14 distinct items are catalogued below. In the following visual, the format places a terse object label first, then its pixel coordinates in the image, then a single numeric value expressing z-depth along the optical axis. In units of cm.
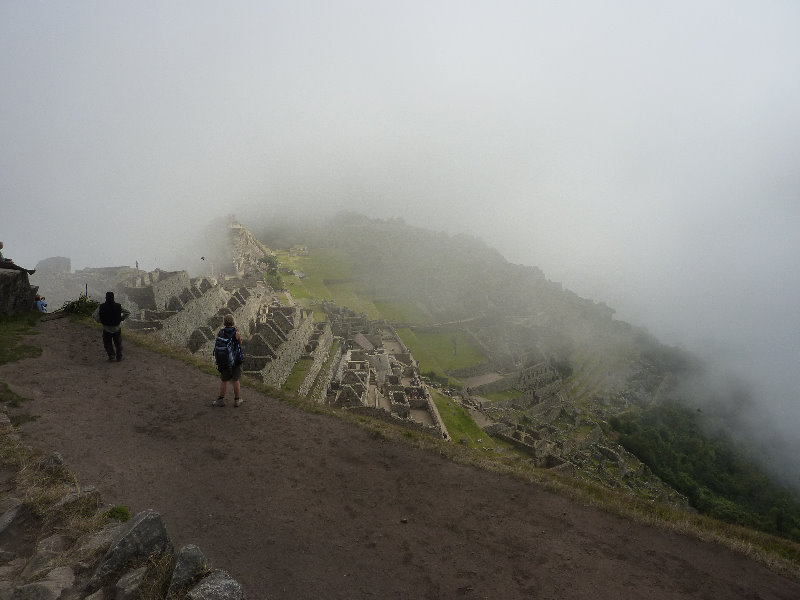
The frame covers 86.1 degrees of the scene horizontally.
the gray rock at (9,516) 582
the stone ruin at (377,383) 2625
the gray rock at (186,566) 507
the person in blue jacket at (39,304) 1638
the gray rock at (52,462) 745
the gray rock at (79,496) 649
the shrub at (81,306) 1677
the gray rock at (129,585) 498
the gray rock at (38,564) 509
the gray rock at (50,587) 466
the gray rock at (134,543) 521
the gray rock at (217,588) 495
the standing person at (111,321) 1285
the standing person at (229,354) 1106
